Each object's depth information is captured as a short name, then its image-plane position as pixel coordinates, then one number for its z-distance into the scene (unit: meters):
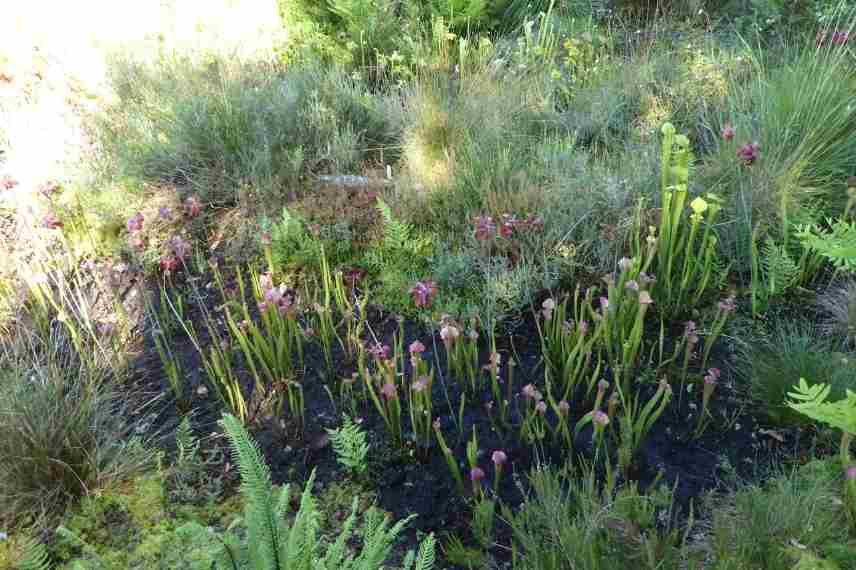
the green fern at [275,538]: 1.45
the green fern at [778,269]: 2.78
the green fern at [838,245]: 1.82
